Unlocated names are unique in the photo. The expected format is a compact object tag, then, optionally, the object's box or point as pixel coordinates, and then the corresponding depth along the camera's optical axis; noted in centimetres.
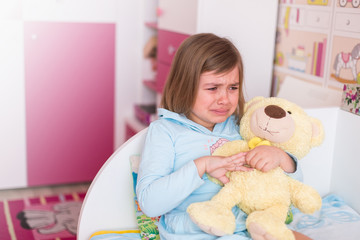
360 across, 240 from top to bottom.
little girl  121
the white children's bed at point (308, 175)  140
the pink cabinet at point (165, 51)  244
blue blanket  139
